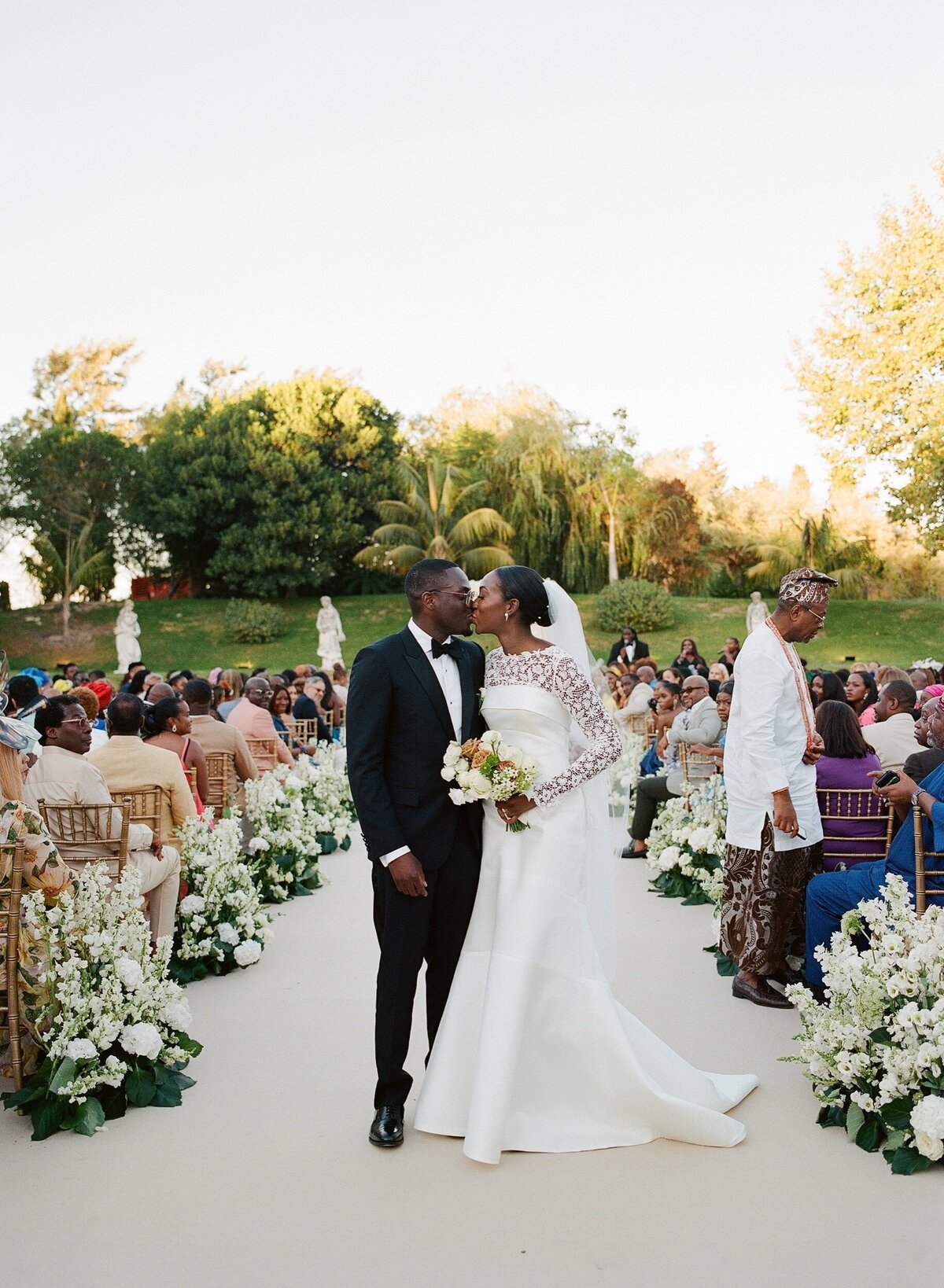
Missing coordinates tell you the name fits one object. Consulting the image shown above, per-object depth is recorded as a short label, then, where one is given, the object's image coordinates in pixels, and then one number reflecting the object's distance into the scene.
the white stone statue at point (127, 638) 33.34
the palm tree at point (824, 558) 42.97
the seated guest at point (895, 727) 7.60
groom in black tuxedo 4.01
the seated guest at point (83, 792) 5.52
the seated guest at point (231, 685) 13.38
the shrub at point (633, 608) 36.81
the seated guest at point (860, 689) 10.95
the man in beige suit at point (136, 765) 6.27
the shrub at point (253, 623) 39.31
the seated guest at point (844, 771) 5.82
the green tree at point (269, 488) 43.25
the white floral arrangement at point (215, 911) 6.40
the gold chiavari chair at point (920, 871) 4.25
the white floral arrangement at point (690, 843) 8.05
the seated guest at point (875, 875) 4.44
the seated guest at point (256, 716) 10.75
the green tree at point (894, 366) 29.05
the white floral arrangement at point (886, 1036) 3.80
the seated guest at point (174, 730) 7.32
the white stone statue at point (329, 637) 32.50
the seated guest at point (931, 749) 5.28
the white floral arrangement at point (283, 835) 8.53
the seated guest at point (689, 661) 18.04
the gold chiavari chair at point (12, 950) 4.27
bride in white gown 3.96
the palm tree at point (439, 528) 43.12
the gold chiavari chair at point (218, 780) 8.40
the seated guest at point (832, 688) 6.75
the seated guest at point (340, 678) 20.28
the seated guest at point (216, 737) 8.73
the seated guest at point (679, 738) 9.64
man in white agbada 5.52
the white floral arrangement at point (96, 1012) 4.27
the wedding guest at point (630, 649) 22.23
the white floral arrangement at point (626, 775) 11.80
